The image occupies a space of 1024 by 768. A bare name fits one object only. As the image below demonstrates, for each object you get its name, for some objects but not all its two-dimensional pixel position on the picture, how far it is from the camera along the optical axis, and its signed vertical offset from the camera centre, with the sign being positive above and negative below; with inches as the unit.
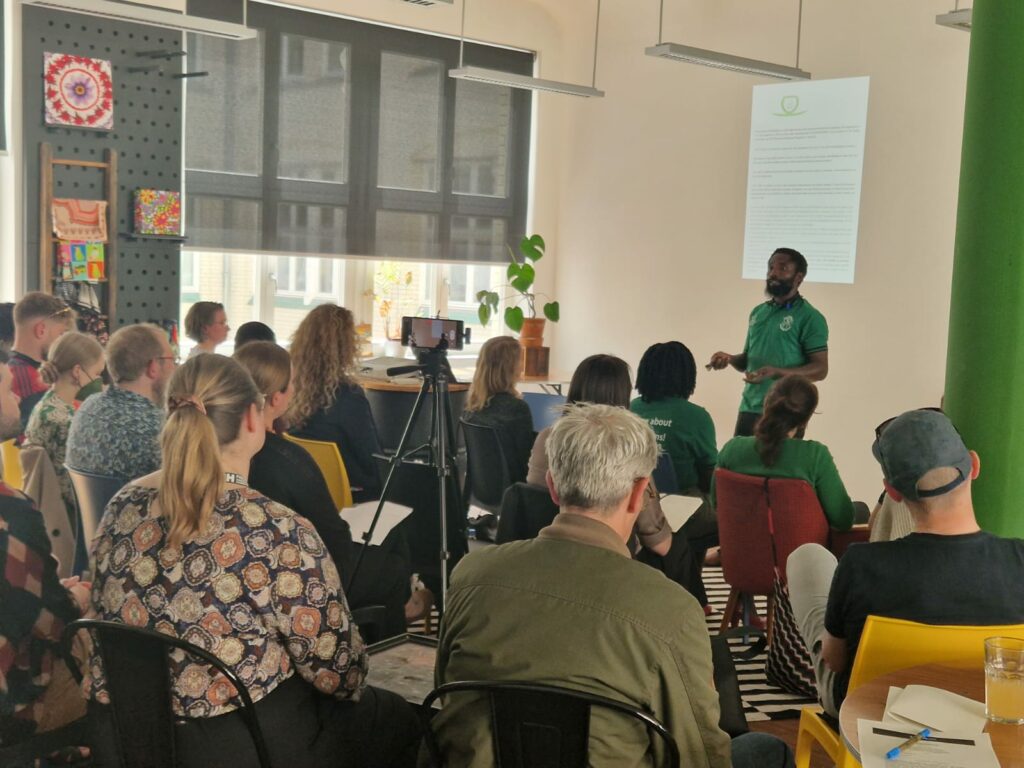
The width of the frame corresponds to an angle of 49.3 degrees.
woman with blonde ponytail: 78.3 -25.9
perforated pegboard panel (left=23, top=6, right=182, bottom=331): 236.5 +20.0
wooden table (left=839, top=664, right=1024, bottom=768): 65.5 -27.9
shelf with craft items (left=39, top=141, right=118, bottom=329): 235.9 -2.6
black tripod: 167.9 -27.9
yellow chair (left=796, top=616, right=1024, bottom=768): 78.7 -26.7
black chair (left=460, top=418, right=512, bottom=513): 181.2 -35.5
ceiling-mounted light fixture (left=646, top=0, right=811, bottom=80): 221.1 +40.8
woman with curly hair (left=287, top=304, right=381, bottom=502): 163.6 -23.5
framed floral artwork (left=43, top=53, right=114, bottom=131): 236.5 +29.2
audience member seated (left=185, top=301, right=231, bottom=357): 212.1 -17.1
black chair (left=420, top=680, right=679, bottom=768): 64.4 -27.7
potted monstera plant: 327.6 -18.6
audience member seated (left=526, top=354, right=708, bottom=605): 134.5 -26.4
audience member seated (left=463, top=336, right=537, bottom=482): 181.5 -24.4
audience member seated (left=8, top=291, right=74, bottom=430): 162.1 -15.9
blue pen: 63.1 -27.4
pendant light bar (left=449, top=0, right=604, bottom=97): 247.4 +38.7
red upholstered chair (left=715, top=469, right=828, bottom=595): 145.4 -34.6
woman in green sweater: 147.5 -25.1
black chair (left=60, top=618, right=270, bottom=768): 75.8 -31.9
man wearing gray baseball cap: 81.8 -21.5
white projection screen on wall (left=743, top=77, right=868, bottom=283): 263.4 +21.5
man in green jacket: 67.0 -23.5
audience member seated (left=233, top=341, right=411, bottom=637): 115.1 -26.3
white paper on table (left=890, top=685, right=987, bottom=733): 68.3 -27.6
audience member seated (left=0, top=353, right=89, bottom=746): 86.4 -31.3
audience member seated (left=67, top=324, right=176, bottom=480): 127.0 -21.5
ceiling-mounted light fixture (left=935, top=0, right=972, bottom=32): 191.5 +43.2
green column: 107.1 +0.1
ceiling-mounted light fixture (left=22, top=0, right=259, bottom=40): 177.9 +36.0
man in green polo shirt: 228.7 -15.6
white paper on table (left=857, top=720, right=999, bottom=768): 62.6 -27.5
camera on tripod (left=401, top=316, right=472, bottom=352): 181.0 -14.4
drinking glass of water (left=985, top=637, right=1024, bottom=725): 68.4 -24.9
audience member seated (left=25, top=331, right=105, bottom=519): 142.2 -21.3
